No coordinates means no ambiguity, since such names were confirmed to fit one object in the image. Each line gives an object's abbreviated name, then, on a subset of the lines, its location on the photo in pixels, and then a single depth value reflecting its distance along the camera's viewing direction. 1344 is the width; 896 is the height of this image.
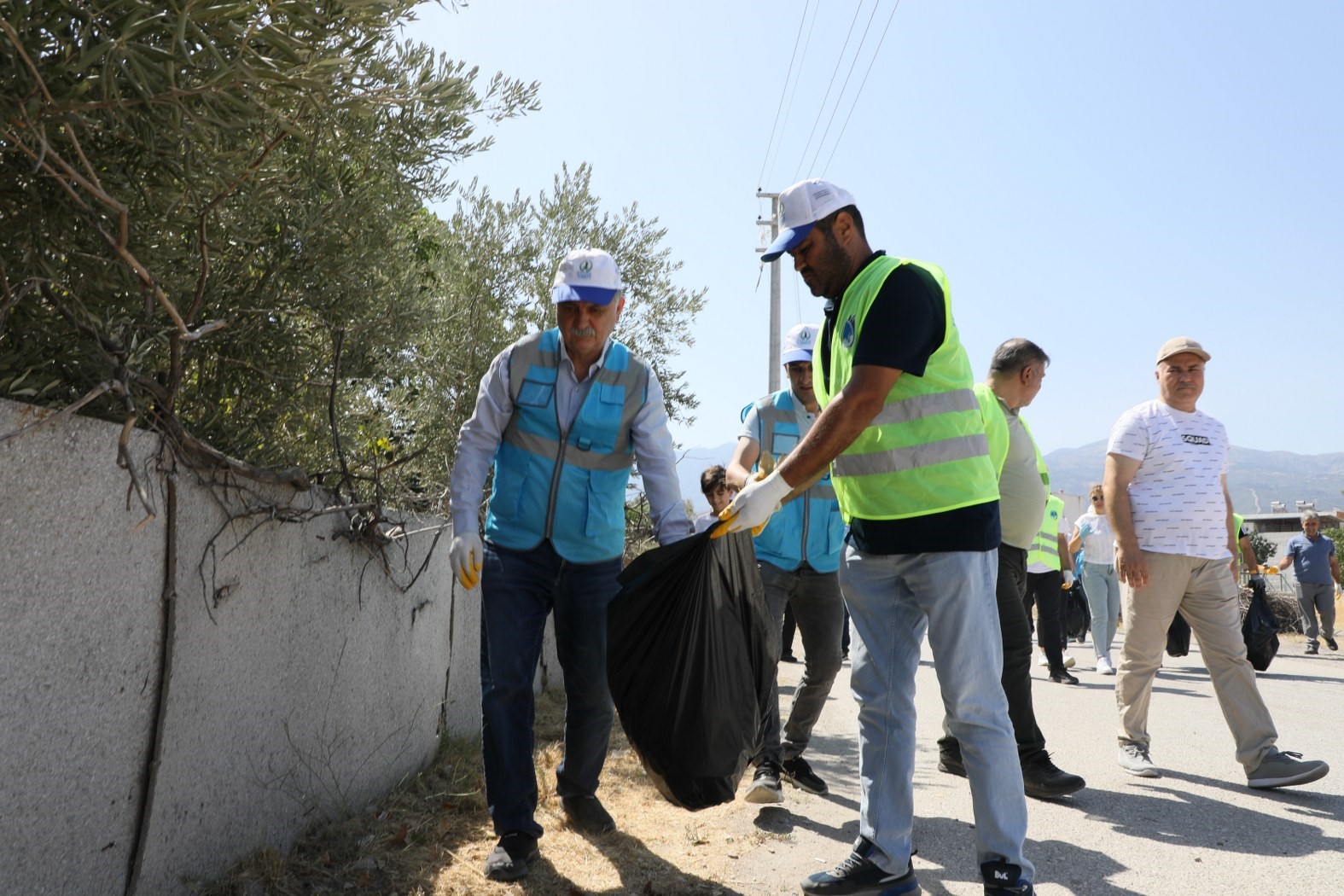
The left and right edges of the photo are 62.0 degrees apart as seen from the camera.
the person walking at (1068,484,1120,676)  11.20
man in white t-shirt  5.76
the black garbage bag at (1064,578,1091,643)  13.66
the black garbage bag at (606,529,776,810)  3.85
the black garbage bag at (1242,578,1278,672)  7.77
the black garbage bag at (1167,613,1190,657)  11.16
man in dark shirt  3.52
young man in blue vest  5.43
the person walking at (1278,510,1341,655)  14.77
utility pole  24.56
